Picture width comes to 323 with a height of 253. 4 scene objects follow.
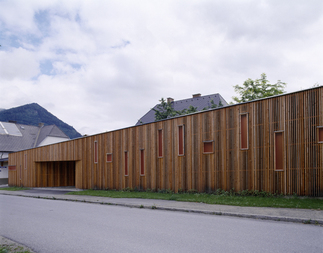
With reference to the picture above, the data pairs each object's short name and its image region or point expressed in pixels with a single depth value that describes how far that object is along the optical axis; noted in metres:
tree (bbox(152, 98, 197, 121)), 31.27
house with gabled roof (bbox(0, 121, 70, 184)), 47.03
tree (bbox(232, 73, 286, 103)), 28.73
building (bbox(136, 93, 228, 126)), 37.06
